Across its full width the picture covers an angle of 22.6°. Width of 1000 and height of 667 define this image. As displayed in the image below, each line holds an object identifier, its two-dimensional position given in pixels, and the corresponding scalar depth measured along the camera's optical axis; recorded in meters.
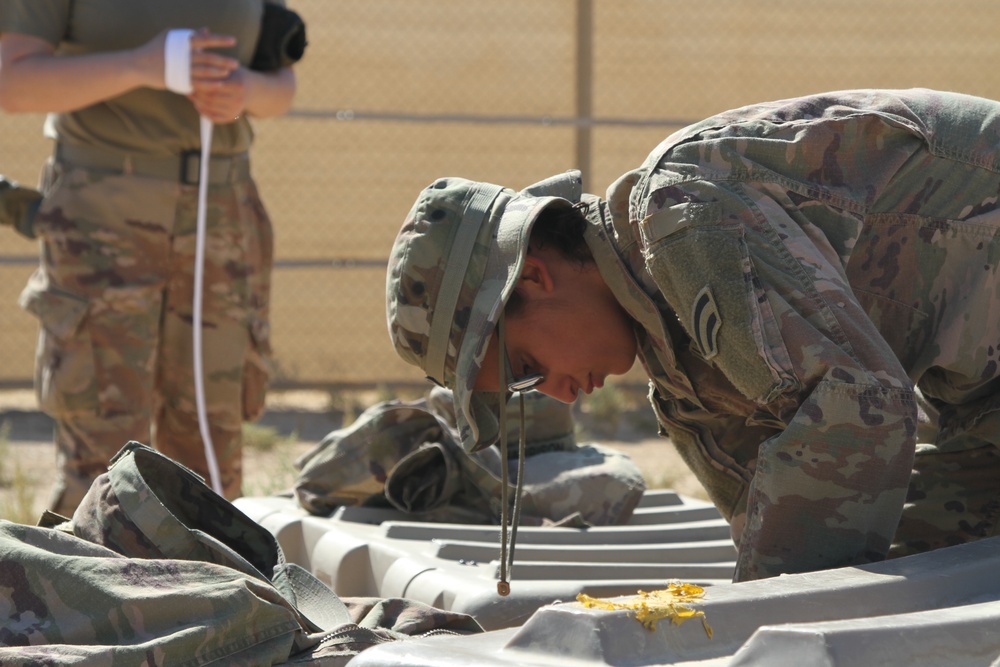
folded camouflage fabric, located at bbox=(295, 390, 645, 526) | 5.81
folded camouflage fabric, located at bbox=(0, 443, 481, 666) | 3.27
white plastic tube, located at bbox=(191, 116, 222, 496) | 7.04
